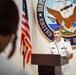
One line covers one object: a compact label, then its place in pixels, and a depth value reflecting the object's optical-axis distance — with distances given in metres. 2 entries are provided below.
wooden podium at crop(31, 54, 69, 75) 3.37
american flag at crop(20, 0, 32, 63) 4.81
